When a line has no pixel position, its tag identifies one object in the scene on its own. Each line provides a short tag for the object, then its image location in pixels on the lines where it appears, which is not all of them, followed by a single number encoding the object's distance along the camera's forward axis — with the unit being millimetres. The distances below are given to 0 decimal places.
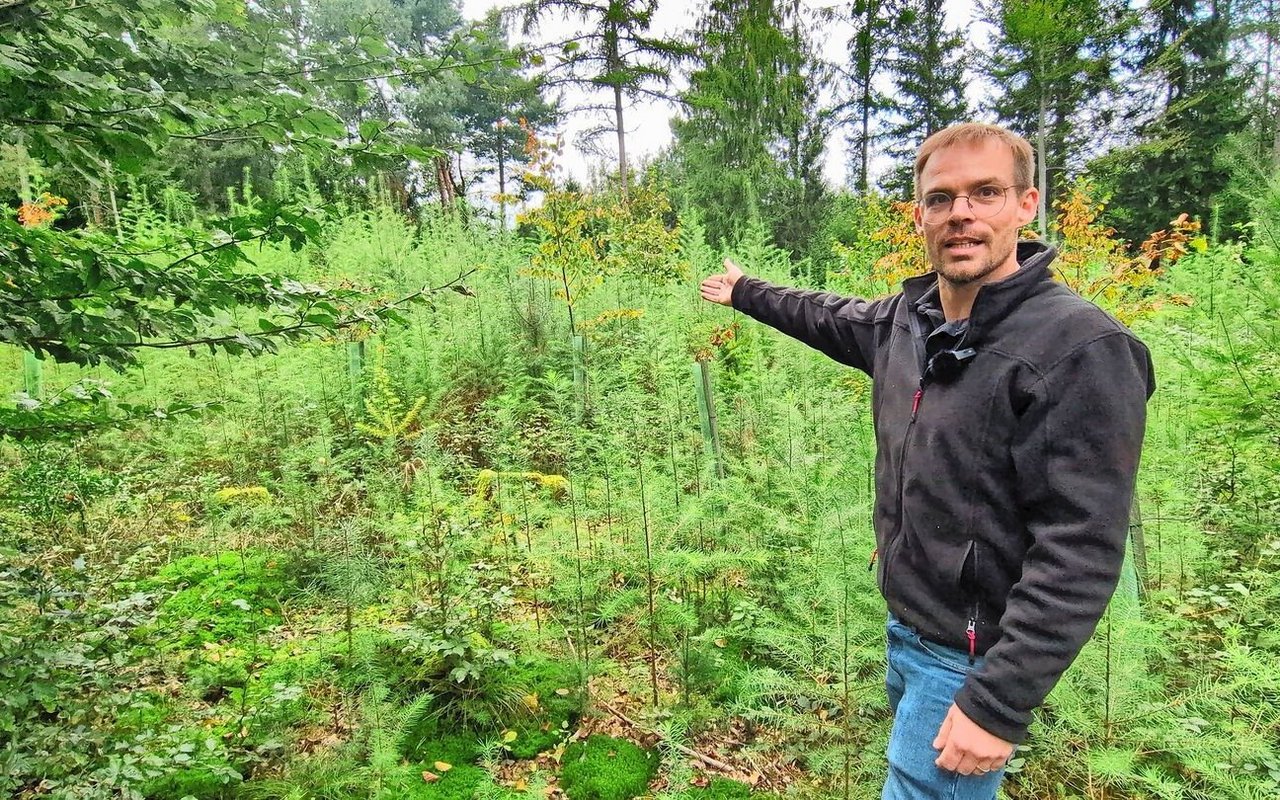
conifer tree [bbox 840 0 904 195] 17984
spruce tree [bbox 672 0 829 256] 12492
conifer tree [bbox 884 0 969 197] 18406
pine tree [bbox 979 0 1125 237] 11984
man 1142
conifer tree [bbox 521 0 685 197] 10688
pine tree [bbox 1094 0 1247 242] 17109
